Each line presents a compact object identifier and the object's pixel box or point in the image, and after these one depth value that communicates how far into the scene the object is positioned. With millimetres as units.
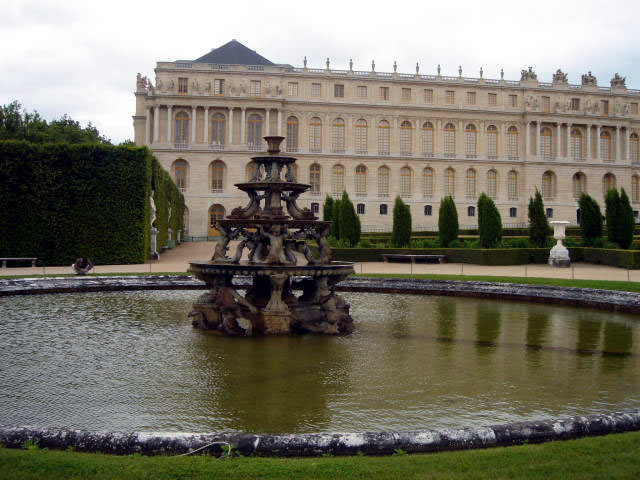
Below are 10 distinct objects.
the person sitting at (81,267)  17656
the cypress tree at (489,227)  29469
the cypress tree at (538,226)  29545
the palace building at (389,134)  52750
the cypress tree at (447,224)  30672
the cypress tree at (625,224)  27266
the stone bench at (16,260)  21834
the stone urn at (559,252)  26469
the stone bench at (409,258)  27797
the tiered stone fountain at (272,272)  9854
